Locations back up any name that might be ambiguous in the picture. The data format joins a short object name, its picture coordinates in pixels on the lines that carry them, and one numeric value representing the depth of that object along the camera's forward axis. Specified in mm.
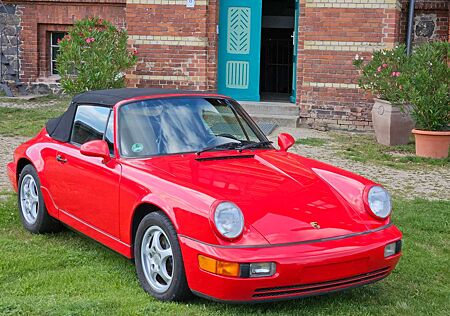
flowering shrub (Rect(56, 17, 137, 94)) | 12508
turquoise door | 14742
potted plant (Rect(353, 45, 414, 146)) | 12141
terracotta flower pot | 10969
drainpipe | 14625
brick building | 13719
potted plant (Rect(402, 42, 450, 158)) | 10766
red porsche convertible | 4211
